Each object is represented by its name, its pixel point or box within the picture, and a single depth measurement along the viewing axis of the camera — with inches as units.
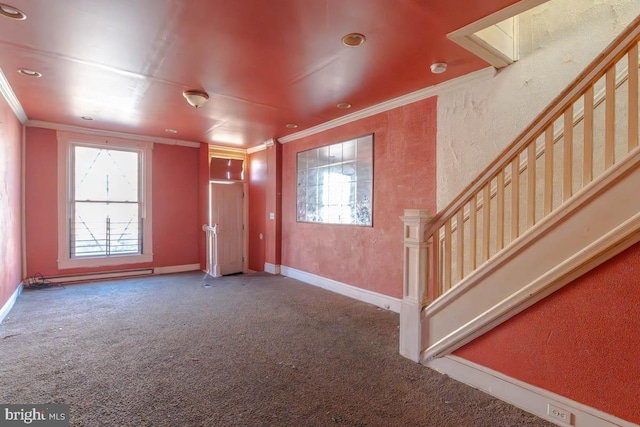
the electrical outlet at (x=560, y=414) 72.9
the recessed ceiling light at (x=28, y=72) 123.6
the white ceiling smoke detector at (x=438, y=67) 117.0
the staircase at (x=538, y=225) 66.6
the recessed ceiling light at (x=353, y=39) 98.7
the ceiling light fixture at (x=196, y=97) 143.7
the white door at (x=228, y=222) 251.6
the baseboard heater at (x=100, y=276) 212.4
